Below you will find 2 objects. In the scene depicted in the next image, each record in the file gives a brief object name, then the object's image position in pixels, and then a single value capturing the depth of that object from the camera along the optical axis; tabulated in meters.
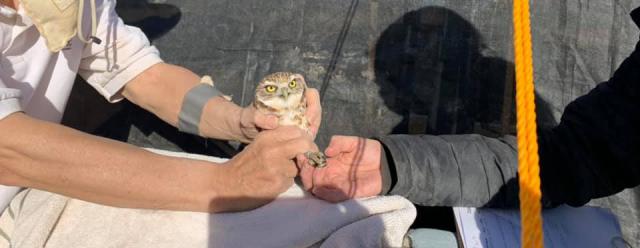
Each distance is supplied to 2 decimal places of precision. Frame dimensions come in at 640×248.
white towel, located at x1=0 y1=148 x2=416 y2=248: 1.11
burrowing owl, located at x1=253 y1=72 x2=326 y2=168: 1.04
